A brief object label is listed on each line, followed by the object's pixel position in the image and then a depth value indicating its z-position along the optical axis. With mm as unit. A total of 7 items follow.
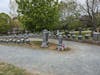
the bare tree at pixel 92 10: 10327
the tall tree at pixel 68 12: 10987
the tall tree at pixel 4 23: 13937
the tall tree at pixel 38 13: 7716
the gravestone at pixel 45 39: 7059
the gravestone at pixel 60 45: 6208
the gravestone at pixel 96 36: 8615
